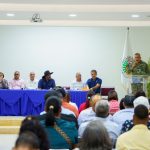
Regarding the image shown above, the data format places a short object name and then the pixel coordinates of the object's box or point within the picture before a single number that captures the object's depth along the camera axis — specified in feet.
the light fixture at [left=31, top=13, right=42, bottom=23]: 37.49
